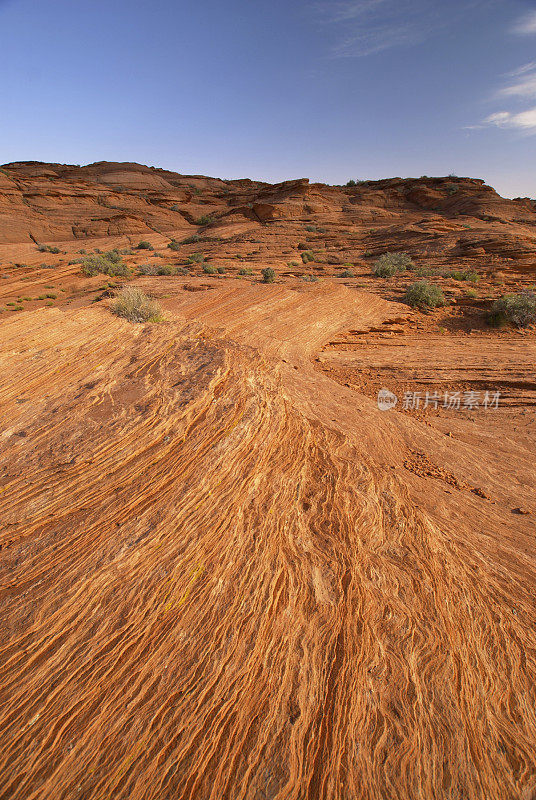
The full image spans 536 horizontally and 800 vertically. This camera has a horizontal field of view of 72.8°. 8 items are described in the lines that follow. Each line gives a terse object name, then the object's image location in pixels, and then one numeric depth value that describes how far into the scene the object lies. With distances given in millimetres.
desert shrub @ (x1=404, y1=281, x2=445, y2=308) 12492
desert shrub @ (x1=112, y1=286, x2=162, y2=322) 7637
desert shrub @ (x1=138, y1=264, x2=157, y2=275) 15930
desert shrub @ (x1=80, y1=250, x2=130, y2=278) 15359
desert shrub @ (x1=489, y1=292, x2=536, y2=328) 11375
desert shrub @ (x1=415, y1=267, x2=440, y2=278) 16312
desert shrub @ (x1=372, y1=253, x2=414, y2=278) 17188
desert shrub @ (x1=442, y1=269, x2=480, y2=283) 15331
